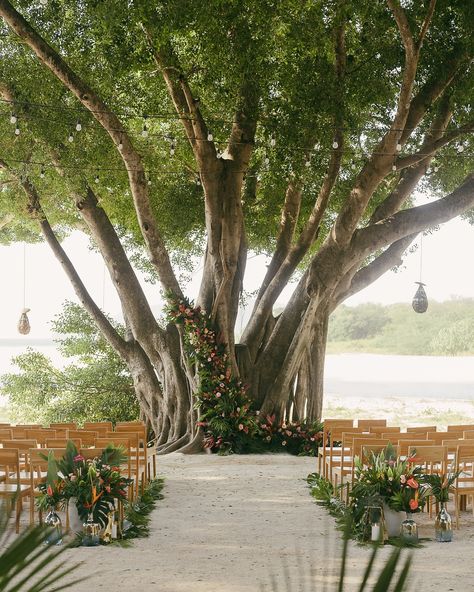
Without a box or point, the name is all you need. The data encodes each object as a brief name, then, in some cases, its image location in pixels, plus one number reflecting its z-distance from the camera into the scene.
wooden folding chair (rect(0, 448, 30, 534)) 8.35
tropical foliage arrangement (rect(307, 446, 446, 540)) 8.38
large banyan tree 13.36
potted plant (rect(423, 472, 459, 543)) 8.33
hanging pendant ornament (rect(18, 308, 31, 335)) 19.61
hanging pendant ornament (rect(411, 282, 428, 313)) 19.14
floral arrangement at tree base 15.84
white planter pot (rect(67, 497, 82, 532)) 8.27
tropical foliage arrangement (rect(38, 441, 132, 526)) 8.20
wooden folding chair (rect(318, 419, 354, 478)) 11.78
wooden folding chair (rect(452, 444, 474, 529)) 8.93
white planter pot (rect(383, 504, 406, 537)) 8.47
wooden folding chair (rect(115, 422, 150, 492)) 11.01
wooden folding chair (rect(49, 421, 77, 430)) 13.17
